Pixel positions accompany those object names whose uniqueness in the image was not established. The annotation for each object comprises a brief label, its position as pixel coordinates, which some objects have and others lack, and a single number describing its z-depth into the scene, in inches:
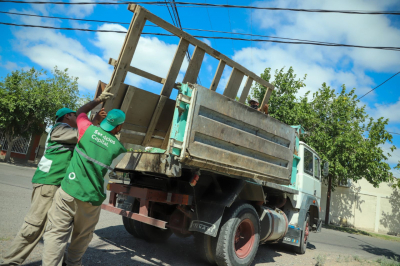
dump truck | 139.2
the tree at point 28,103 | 716.0
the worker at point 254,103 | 230.1
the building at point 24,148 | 907.1
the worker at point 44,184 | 118.1
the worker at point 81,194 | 103.3
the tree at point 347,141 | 566.9
